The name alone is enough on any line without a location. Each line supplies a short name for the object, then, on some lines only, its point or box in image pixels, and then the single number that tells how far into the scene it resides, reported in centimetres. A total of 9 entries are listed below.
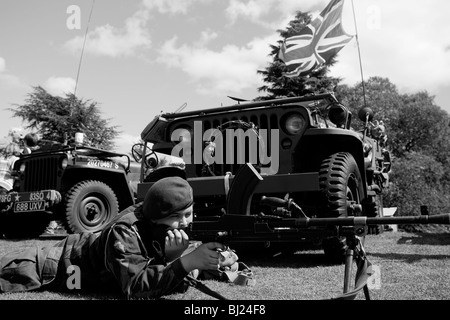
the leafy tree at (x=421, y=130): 3600
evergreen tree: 2566
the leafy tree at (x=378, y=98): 3412
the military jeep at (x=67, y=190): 748
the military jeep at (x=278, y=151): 445
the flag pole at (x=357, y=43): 766
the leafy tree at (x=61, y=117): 2414
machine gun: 226
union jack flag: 966
